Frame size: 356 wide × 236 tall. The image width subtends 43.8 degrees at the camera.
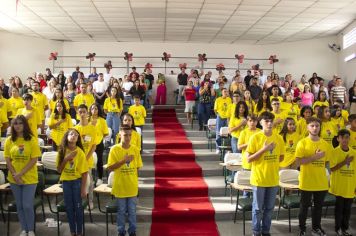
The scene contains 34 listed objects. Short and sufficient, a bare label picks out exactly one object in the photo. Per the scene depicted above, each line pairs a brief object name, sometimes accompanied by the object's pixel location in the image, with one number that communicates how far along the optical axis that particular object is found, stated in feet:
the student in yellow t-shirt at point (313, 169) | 19.72
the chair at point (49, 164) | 24.19
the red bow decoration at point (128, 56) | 60.38
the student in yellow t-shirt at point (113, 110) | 33.09
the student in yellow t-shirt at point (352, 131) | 23.30
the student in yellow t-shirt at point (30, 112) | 27.48
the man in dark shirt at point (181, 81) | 52.75
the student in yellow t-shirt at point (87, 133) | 22.74
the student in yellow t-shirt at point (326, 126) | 26.37
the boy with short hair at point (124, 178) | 18.94
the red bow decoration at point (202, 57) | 60.86
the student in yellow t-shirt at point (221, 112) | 33.22
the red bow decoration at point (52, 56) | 58.65
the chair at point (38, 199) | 20.26
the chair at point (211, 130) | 35.50
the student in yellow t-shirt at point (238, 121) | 27.57
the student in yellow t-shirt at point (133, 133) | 22.08
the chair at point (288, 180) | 21.72
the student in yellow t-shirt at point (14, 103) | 31.85
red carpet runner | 22.21
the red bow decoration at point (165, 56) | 60.29
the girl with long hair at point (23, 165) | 19.03
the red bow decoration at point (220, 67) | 58.29
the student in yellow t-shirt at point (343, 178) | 20.40
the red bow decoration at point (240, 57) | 61.65
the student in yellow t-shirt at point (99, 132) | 24.90
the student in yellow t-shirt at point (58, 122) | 26.27
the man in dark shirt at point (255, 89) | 38.91
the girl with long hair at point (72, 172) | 18.98
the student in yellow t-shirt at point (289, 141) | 24.03
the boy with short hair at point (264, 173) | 18.95
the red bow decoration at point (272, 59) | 60.80
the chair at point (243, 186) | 21.22
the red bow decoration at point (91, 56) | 60.18
